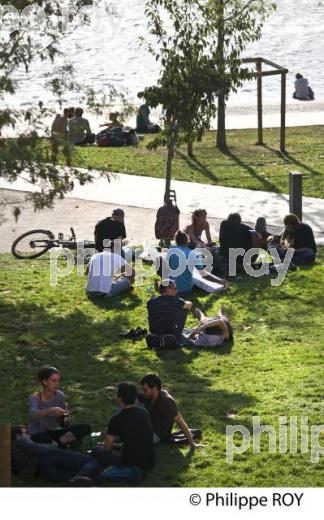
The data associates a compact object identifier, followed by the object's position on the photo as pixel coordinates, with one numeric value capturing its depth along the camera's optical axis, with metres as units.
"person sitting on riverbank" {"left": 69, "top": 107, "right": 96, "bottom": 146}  30.14
